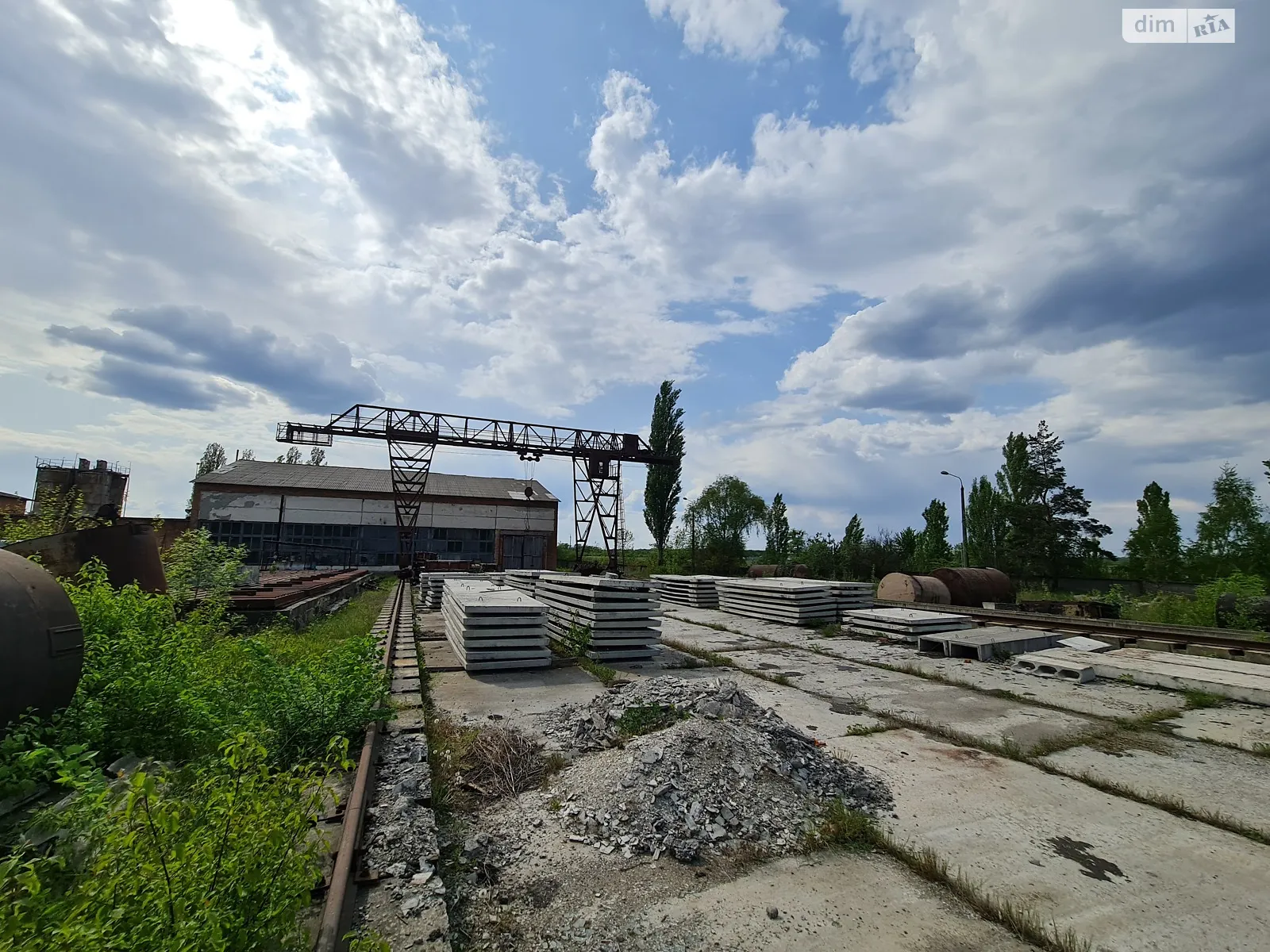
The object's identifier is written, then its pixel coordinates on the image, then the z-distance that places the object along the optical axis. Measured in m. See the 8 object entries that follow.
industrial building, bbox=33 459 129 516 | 23.20
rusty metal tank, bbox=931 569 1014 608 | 17.14
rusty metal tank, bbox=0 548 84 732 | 3.28
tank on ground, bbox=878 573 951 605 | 15.70
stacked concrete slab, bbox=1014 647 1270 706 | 7.20
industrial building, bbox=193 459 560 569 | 33.62
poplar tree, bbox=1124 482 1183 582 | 29.03
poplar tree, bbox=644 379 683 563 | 36.53
